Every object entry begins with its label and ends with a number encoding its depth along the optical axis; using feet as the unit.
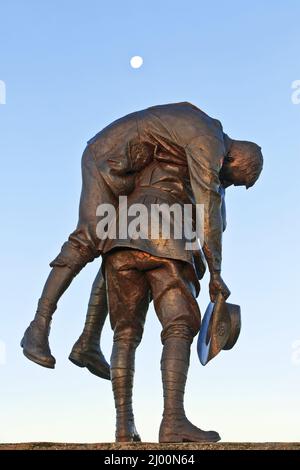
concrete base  17.73
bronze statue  21.38
